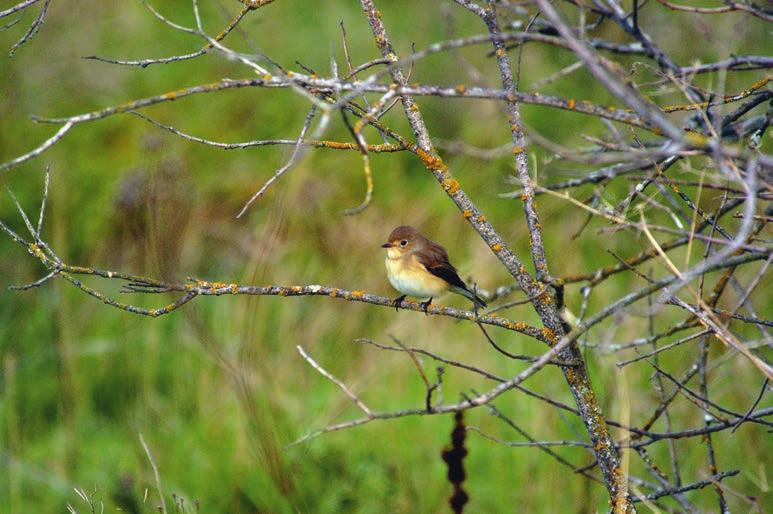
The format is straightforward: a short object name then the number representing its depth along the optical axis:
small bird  10.23
